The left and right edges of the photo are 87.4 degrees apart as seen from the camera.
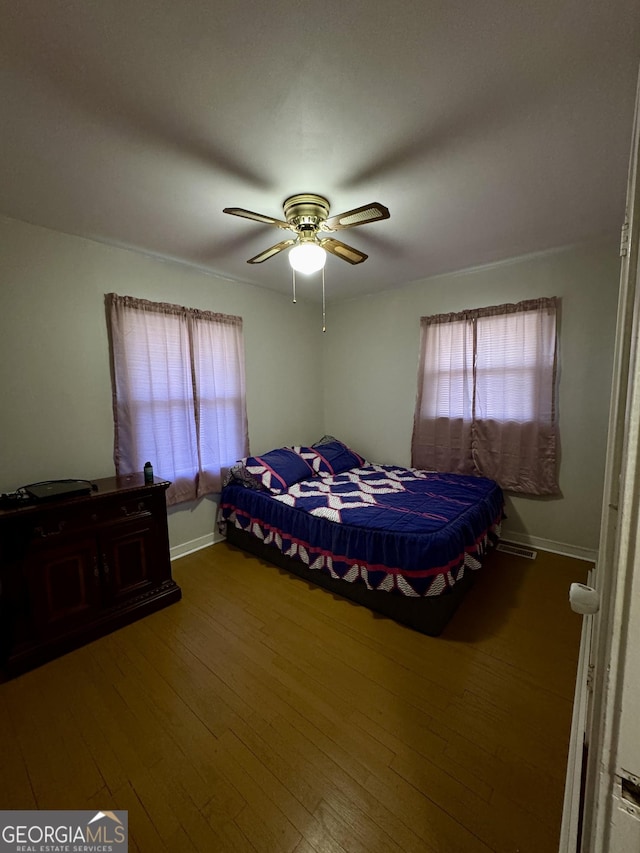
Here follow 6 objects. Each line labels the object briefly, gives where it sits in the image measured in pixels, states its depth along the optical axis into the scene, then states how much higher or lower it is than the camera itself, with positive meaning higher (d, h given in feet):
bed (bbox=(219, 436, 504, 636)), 6.55 -3.06
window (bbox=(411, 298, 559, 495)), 9.21 -0.13
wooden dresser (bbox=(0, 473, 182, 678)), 5.78 -3.34
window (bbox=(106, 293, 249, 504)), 8.46 +0.09
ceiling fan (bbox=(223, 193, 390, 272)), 6.00 +3.05
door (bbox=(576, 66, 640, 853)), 1.47 -1.39
